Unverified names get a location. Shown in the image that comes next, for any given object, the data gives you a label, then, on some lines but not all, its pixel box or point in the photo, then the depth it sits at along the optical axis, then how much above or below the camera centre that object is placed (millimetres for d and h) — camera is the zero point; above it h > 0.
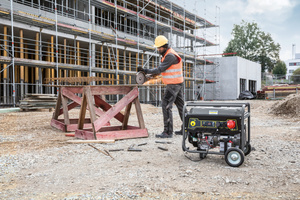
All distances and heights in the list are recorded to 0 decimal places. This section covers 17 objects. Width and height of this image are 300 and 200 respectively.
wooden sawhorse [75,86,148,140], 5281 -359
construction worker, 5562 +393
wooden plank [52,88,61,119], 7161 -375
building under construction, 12820 +3461
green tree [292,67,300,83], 33656 +2100
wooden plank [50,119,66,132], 6816 -773
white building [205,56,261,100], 30453 +1918
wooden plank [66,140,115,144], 5010 -866
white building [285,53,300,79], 95312 +11467
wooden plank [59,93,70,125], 6680 -343
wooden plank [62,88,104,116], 6539 +8
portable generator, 3531 -459
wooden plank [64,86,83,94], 6465 +154
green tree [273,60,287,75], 59469 +5970
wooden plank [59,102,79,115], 7445 -271
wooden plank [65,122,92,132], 6684 -810
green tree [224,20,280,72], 56094 +10625
